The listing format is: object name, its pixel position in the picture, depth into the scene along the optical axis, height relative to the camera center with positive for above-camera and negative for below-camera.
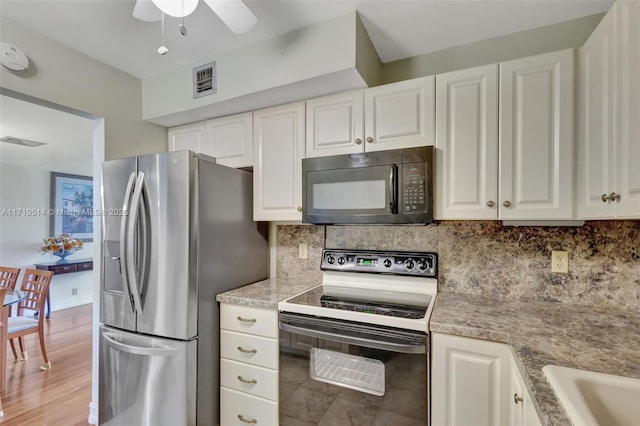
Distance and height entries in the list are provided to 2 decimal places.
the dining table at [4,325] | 2.40 -0.92
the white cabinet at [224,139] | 2.12 +0.55
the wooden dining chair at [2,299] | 2.36 -0.68
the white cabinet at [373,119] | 1.65 +0.54
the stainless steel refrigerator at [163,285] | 1.66 -0.42
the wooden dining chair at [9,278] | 3.28 -0.72
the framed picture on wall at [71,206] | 4.97 +0.12
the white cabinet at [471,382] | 1.18 -0.69
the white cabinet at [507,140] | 1.40 +0.36
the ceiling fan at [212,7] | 1.19 +0.86
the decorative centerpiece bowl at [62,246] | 4.69 -0.53
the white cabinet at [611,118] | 1.02 +0.37
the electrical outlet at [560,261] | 1.60 -0.26
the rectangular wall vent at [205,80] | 2.00 +0.90
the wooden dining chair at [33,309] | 2.79 -1.01
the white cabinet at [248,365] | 1.63 -0.86
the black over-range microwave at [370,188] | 1.59 +0.14
